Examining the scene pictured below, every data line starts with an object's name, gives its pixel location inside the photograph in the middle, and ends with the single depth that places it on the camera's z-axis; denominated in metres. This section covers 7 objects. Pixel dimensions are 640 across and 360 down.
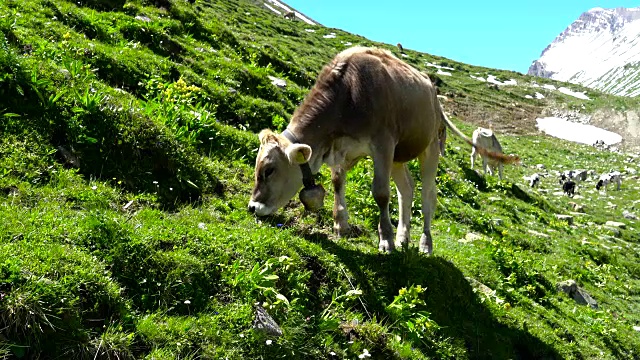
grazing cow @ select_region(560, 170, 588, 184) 33.41
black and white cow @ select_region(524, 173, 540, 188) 29.84
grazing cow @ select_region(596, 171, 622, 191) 33.06
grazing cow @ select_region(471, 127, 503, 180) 31.03
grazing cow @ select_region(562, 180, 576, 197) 29.50
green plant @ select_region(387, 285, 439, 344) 6.71
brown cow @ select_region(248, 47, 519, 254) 7.81
